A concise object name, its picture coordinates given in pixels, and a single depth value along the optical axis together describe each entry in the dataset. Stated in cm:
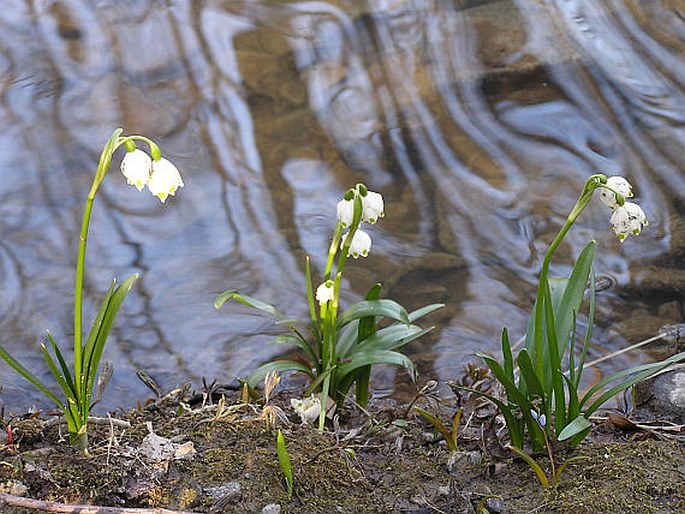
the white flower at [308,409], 556
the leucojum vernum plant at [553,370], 478
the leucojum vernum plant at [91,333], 441
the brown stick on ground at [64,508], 419
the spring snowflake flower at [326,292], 538
